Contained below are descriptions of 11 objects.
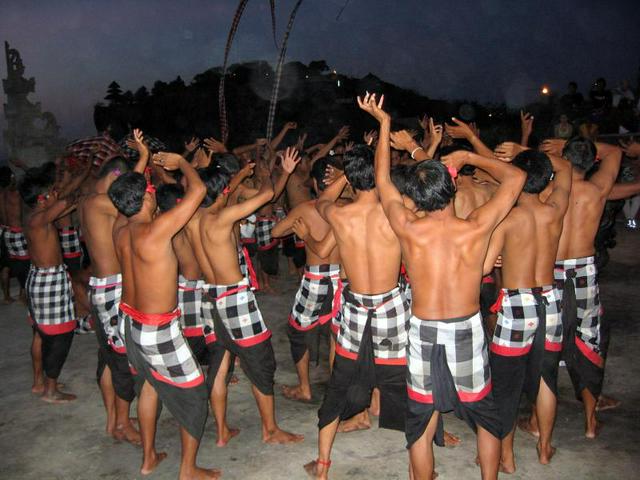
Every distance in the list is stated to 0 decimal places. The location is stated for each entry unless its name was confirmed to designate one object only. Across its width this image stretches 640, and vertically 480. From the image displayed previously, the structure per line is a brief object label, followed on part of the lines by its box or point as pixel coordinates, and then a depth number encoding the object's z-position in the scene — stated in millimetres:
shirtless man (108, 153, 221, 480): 3436
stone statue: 17391
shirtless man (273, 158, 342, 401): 4664
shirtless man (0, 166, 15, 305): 7931
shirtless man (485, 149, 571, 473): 3602
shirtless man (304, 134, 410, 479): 3631
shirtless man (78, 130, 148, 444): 4258
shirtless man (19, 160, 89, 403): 4941
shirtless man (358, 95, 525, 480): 3012
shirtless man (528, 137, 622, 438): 4105
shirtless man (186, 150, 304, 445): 3992
